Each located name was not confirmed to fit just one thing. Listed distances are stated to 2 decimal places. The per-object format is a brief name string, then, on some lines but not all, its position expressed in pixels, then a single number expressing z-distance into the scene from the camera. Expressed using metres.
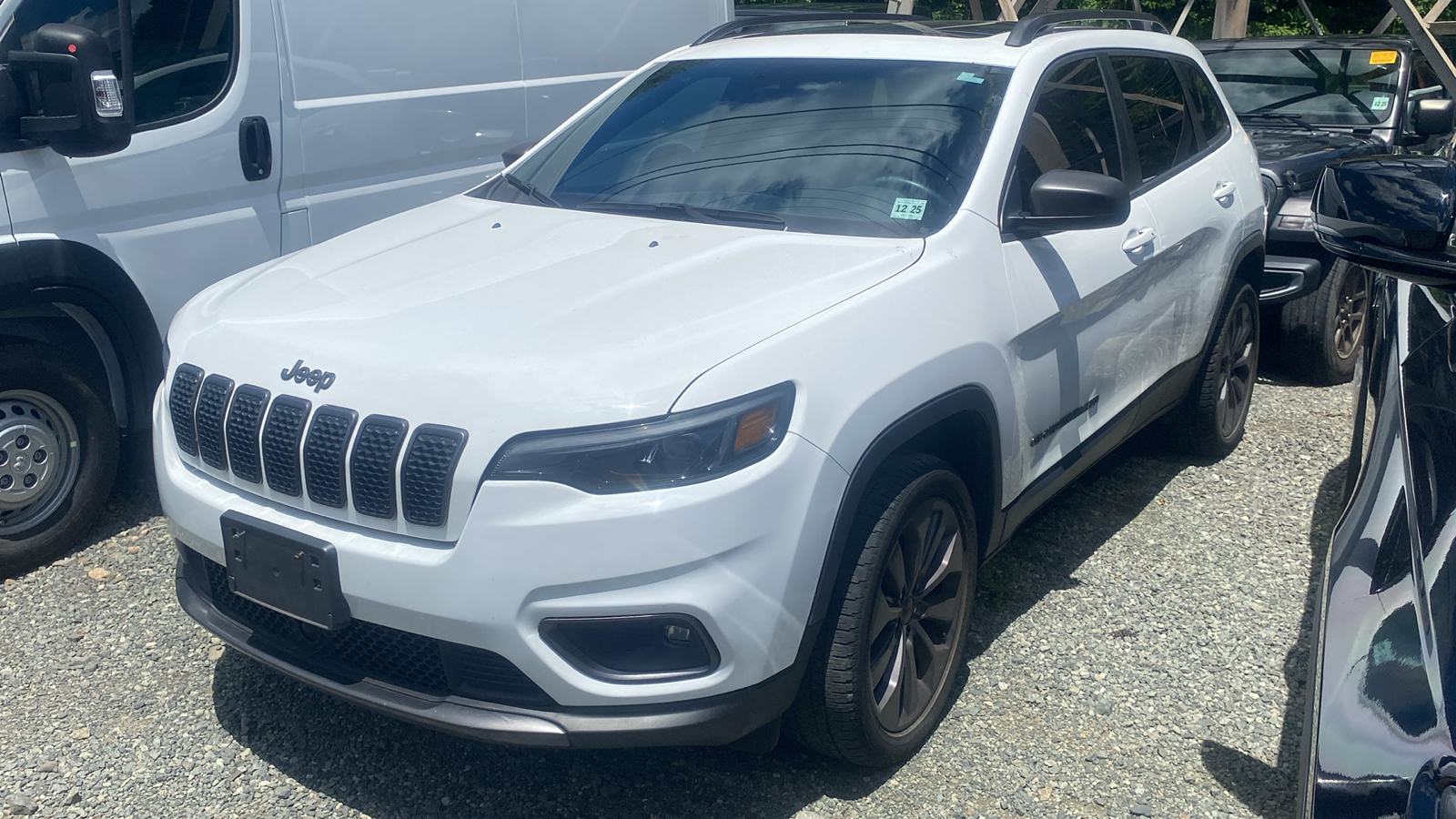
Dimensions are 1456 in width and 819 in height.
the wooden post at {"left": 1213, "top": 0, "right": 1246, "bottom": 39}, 10.57
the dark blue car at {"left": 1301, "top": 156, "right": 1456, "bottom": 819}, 1.60
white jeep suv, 2.38
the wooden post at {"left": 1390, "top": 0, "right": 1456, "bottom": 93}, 10.34
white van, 3.80
